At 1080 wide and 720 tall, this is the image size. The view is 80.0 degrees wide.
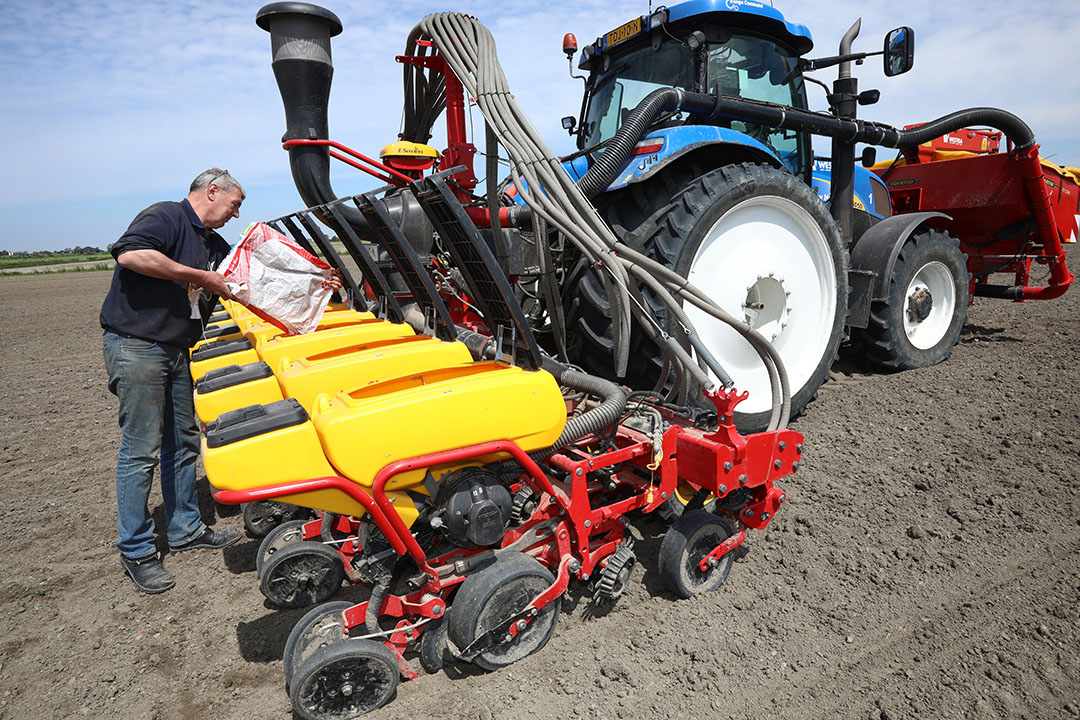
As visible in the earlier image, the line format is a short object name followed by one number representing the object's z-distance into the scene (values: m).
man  2.65
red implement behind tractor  5.27
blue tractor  3.13
